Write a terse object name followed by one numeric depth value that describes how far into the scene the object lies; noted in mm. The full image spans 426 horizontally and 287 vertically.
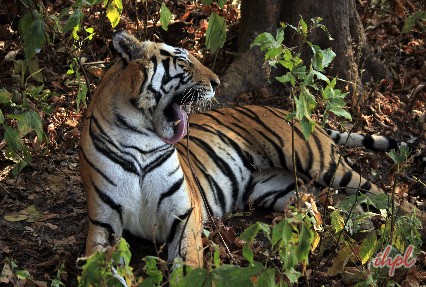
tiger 8070
